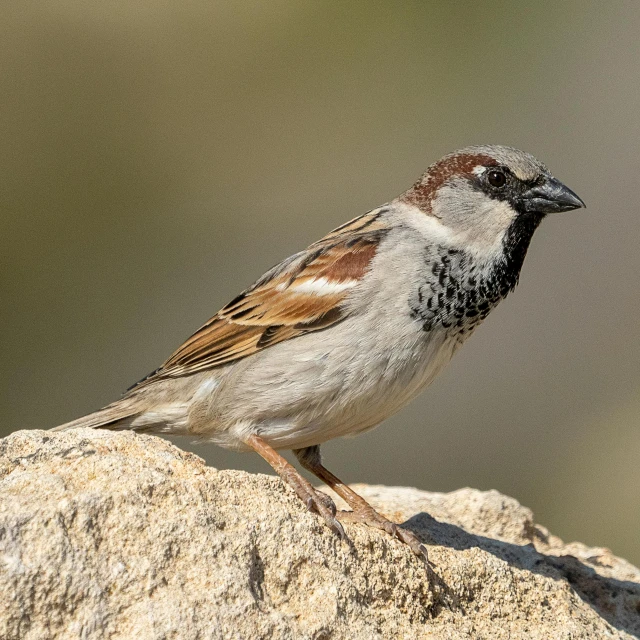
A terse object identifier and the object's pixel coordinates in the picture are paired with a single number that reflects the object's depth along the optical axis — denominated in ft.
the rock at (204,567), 16.21
